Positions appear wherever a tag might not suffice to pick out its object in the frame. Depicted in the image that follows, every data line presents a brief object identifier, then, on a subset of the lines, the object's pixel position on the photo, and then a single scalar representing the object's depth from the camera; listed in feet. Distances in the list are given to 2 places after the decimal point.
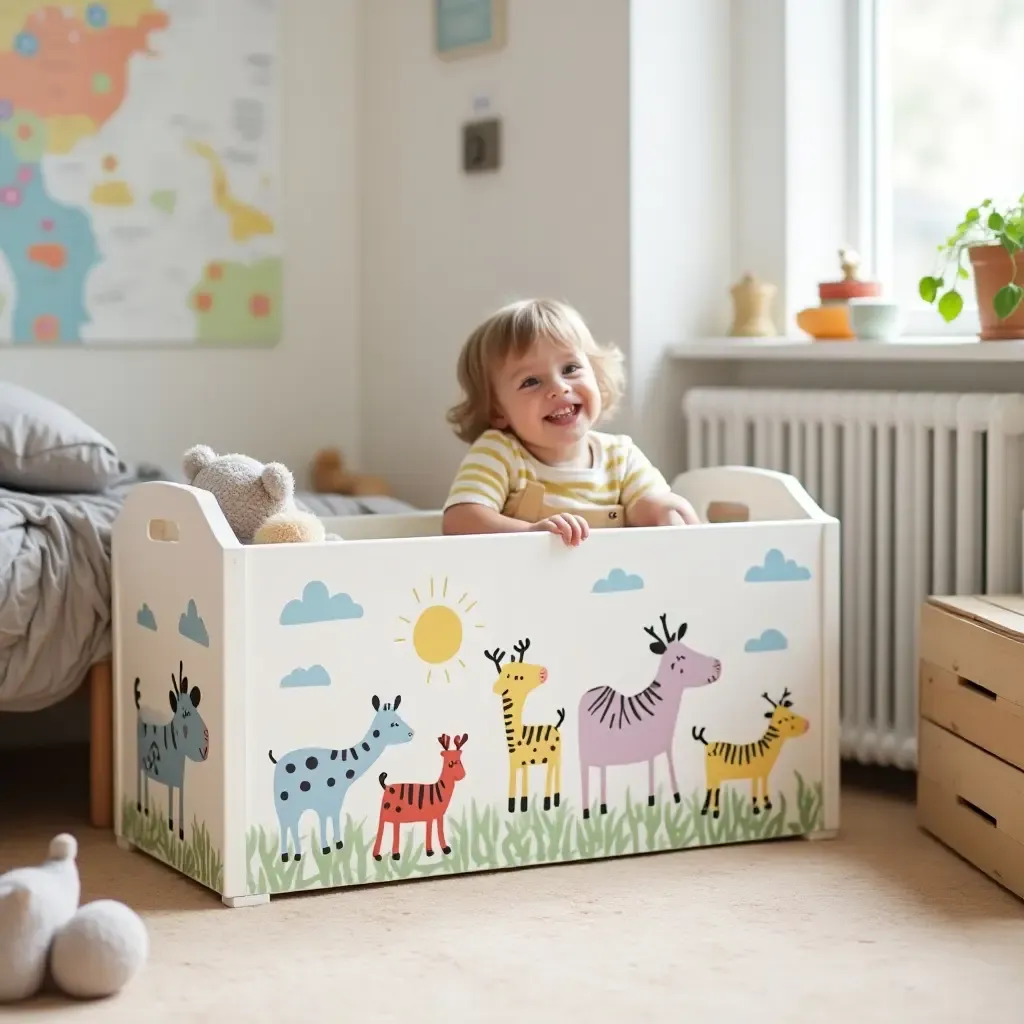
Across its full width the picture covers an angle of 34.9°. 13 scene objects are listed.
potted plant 7.94
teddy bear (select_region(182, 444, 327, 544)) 7.18
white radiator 8.02
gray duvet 7.43
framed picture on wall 9.91
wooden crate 6.79
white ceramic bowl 8.77
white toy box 6.66
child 7.68
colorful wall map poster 9.77
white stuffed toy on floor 5.56
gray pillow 7.99
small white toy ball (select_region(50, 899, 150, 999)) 5.59
